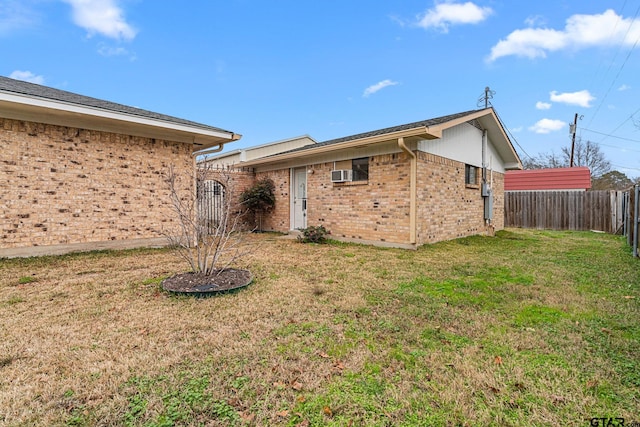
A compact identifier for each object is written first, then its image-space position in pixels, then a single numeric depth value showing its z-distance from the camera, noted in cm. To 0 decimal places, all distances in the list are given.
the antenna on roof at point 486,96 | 1672
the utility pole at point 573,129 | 2136
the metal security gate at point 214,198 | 1226
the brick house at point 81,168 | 616
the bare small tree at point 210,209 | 459
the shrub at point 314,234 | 898
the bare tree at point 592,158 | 2600
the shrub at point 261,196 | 1153
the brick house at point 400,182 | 773
